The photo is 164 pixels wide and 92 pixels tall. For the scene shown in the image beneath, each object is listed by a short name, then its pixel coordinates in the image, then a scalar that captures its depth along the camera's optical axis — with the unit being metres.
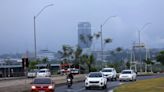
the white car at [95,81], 43.06
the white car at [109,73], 62.58
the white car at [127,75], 62.44
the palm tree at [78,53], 111.20
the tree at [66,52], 113.44
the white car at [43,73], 79.06
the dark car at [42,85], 31.67
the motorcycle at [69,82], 44.66
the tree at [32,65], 109.18
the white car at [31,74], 82.02
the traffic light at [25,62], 38.58
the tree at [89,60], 103.76
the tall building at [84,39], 118.19
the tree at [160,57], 146.00
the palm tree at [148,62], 132.40
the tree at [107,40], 109.55
